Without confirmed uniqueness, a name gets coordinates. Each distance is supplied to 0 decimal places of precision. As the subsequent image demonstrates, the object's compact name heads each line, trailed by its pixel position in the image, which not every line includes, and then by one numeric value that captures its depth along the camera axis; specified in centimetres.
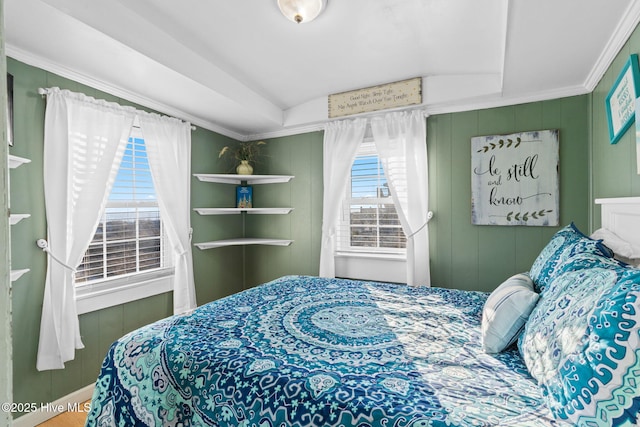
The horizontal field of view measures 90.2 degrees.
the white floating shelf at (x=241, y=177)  331
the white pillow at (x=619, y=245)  145
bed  83
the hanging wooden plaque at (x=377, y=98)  285
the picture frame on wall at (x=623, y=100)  154
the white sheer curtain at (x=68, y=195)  208
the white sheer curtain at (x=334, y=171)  321
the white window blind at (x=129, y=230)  246
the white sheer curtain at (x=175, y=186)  279
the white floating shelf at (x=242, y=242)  330
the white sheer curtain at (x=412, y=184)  292
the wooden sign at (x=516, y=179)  254
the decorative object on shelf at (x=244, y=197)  373
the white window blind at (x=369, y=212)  322
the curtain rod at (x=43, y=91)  206
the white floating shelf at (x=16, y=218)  171
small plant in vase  354
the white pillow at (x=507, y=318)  132
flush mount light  178
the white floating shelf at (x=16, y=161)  173
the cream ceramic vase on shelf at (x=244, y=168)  352
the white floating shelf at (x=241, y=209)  329
